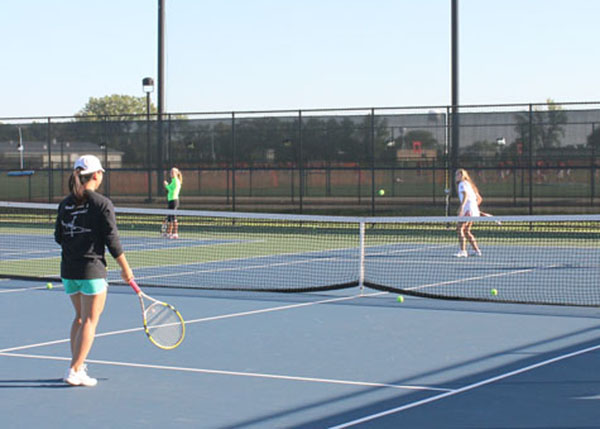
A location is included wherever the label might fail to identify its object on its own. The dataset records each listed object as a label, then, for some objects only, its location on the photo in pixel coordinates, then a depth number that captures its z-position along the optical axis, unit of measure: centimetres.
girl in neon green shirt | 2120
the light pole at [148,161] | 2794
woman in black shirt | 662
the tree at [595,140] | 2353
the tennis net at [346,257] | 1254
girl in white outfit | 1664
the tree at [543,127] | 2369
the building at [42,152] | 2929
